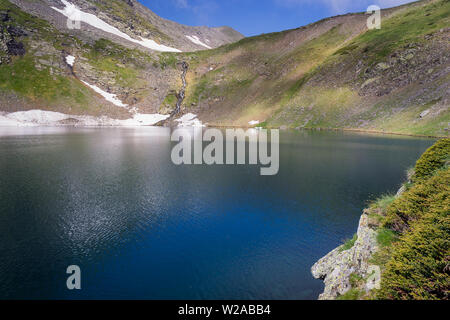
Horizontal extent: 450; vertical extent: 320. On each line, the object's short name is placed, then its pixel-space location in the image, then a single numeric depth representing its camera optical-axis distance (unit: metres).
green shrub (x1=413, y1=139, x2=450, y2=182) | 17.72
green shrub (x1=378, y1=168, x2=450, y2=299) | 6.53
